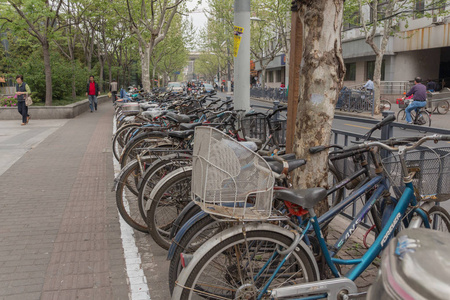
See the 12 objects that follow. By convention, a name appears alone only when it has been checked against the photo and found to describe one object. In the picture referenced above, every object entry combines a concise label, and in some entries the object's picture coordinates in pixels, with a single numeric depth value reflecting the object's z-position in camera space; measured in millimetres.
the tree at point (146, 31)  18297
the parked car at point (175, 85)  42062
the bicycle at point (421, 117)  16070
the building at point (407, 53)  27641
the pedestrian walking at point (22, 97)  15062
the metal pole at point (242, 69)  7521
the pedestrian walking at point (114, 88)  25797
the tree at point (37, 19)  15312
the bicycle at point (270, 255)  2506
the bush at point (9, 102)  17672
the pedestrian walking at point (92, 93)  19938
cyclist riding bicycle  15831
